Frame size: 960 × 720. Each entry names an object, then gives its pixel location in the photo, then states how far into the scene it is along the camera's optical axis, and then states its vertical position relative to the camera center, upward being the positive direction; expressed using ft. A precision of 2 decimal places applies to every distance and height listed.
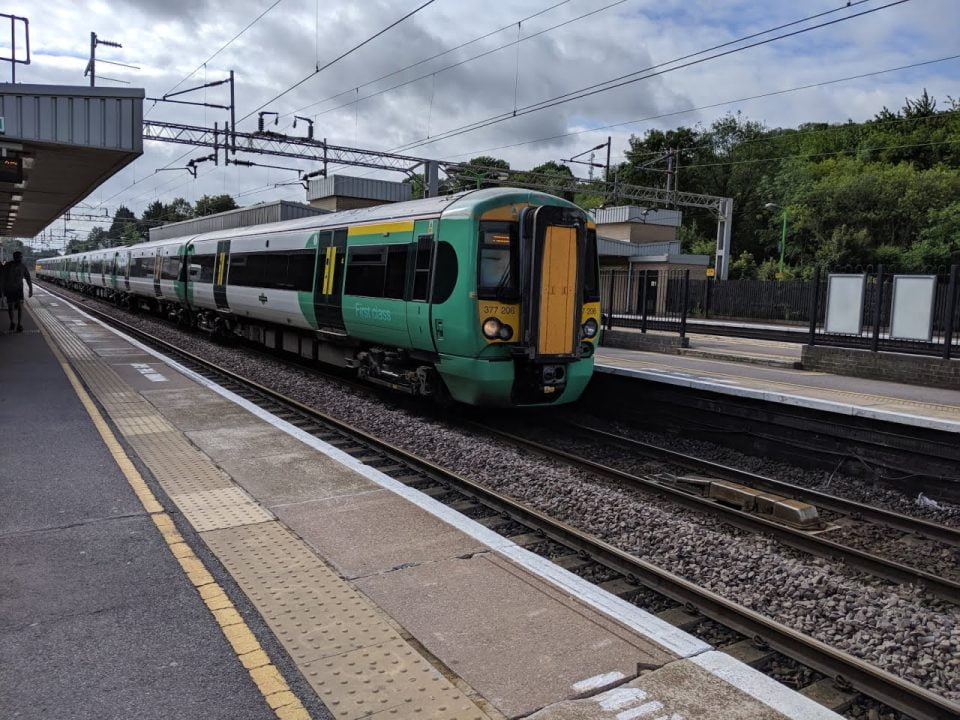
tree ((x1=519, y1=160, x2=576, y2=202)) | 227.40 +47.25
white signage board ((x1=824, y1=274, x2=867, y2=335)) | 45.11 +0.40
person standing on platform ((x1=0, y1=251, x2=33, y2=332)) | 53.36 -0.38
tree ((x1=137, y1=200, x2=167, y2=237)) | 304.91 +32.25
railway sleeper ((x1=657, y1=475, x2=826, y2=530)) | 21.45 -5.96
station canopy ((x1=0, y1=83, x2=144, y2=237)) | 36.11 +7.55
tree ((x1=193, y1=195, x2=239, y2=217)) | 284.20 +30.80
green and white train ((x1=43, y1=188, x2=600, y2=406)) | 28.37 -0.07
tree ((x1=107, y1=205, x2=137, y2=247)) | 365.59 +26.61
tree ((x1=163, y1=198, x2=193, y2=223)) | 325.03 +32.81
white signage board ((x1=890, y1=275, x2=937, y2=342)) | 40.83 +0.33
